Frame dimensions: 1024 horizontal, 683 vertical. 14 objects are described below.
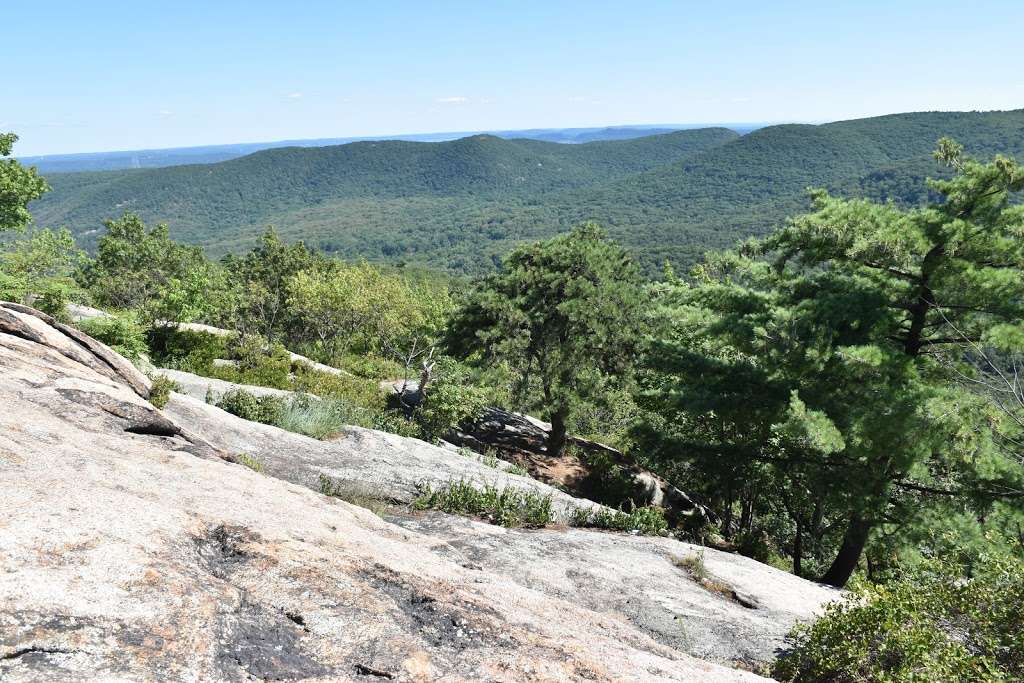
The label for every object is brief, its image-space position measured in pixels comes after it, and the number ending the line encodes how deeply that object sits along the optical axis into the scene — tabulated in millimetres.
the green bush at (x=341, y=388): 19156
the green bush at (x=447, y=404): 18281
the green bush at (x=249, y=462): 9175
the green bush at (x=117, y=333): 15367
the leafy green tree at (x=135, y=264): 43750
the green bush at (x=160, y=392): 10156
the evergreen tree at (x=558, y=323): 18875
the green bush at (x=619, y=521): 11211
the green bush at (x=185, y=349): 20109
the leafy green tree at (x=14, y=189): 24766
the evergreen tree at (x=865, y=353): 11125
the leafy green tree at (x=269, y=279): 43531
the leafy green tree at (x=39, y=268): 17016
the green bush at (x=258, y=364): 19344
